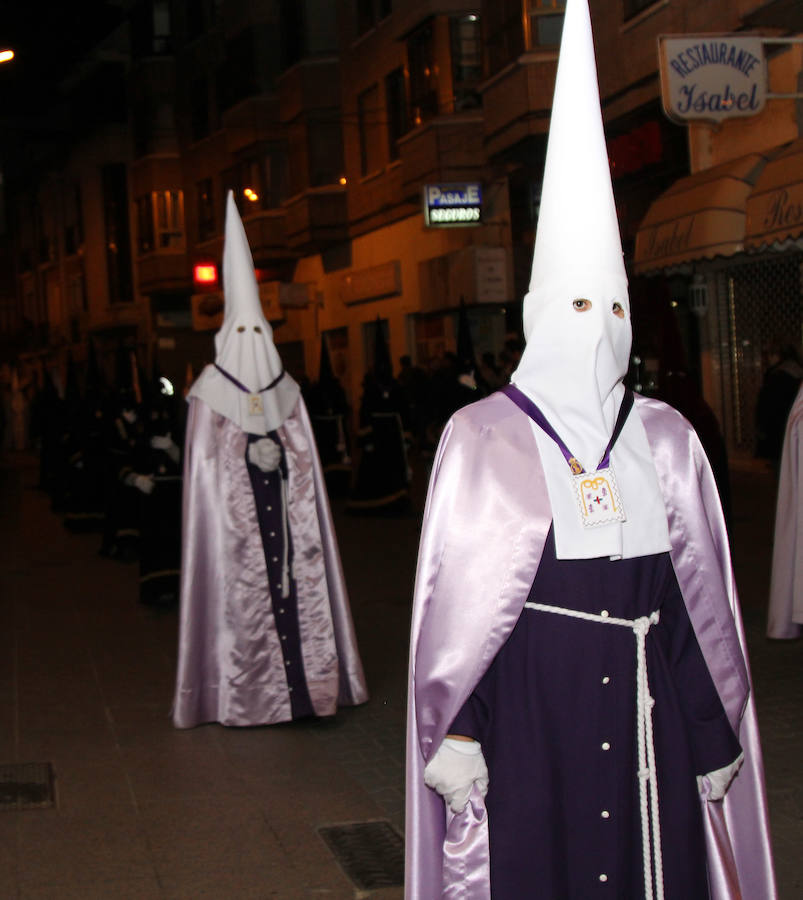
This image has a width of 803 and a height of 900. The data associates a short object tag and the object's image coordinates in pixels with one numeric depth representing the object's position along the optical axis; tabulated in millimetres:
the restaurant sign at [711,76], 12539
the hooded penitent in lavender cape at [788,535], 7780
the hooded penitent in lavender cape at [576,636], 3256
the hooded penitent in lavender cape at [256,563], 7066
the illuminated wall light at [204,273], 35625
